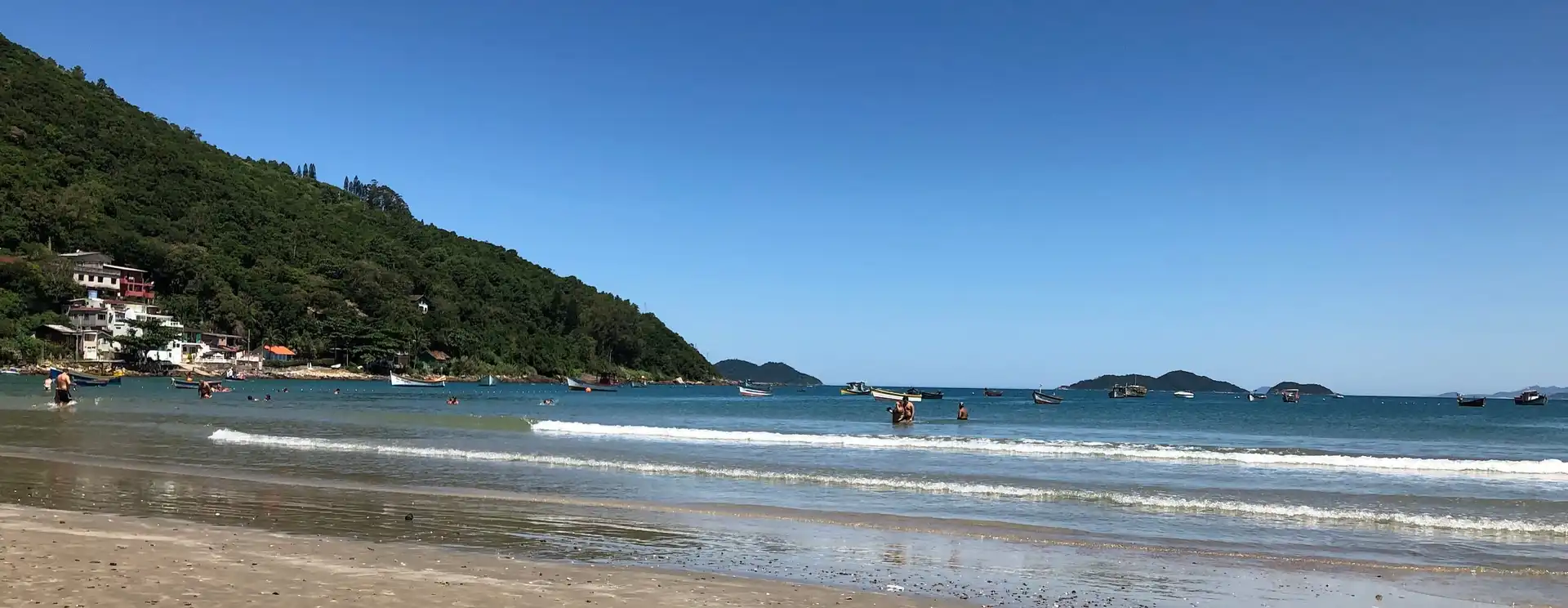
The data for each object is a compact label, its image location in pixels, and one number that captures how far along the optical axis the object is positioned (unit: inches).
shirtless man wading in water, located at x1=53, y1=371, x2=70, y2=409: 1646.2
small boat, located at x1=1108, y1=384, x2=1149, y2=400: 5797.2
